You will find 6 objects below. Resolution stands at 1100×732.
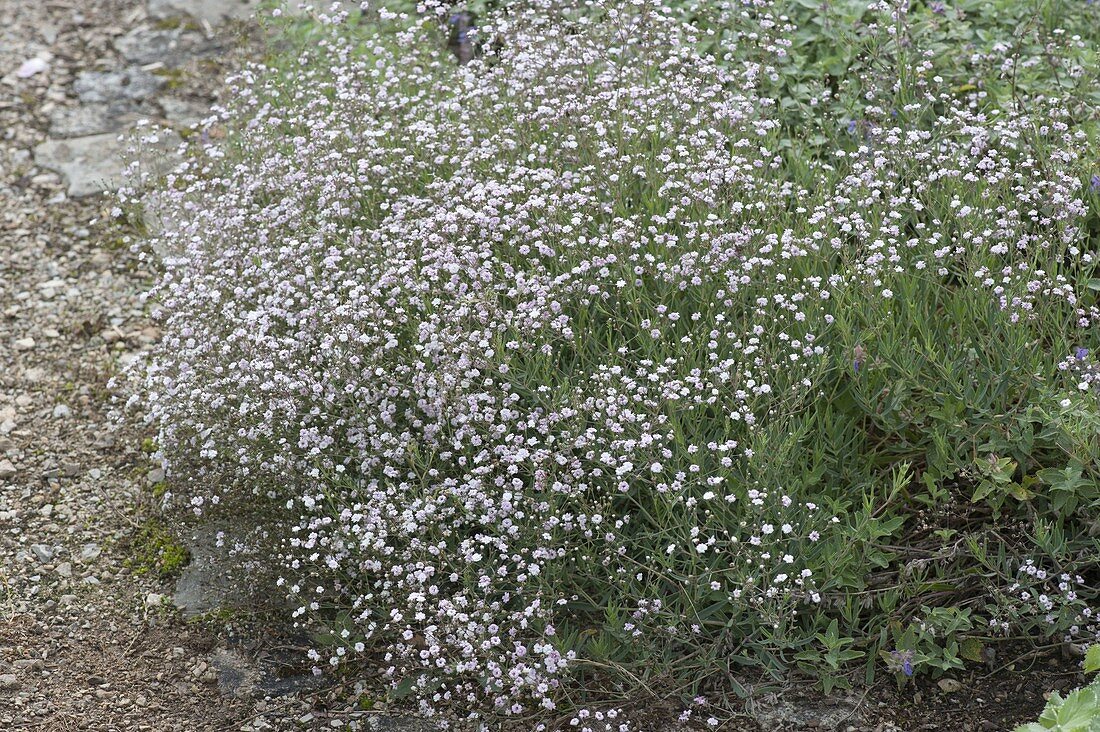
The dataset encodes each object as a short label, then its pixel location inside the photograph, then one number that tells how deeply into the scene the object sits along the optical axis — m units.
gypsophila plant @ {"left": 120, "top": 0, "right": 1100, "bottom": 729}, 3.64
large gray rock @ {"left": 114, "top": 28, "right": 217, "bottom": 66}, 8.41
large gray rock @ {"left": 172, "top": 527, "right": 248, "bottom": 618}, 4.37
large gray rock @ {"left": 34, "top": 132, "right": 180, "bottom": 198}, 7.07
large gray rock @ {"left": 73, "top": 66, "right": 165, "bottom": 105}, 7.98
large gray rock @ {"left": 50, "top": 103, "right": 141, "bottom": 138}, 7.67
